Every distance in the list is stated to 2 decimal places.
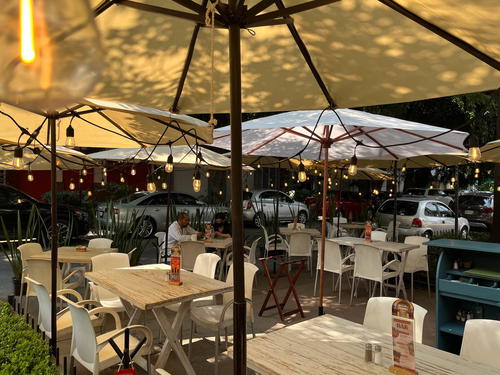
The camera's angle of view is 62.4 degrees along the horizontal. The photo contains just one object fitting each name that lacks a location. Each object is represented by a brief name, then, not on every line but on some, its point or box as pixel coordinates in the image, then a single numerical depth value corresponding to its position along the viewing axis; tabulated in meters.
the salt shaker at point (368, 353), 2.56
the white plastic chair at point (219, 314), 4.25
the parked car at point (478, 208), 17.09
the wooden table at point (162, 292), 3.79
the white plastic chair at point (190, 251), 7.11
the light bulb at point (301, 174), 5.54
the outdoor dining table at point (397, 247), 7.08
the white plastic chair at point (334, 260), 7.24
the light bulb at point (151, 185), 6.18
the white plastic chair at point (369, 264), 6.72
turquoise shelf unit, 4.79
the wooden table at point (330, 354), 2.45
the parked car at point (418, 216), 13.15
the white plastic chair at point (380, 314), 3.40
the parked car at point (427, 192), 21.63
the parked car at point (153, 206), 13.94
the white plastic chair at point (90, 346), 3.25
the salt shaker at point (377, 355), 2.53
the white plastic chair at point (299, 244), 9.04
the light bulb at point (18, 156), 4.40
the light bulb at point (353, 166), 5.09
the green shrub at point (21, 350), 2.52
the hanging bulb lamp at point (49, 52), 0.54
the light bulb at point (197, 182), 4.68
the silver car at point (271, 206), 17.49
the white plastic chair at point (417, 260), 7.54
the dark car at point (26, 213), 11.43
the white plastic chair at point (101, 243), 7.37
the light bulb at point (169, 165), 5.36
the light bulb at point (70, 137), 4.19
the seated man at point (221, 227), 8.73
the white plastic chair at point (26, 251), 5.78
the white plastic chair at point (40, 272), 5.13
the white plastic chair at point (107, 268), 5.03
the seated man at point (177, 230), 7.90
